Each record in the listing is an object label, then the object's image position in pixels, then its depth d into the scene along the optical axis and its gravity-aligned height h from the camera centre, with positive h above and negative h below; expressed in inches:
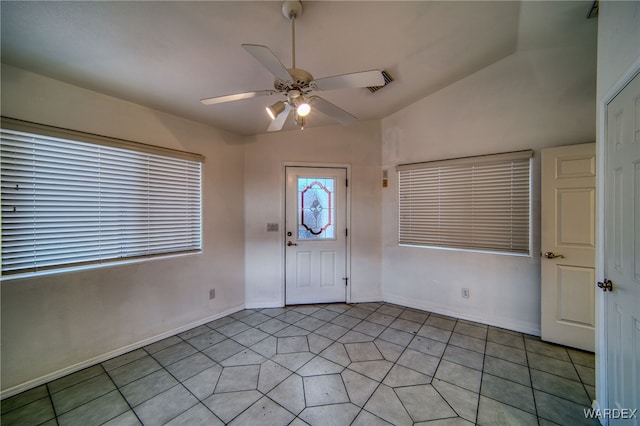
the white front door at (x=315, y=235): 135.9 -13.0
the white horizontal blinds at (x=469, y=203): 103.4 +4.5
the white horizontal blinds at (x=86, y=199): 72.3 +5.4
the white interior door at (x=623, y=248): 47.8 -8.0
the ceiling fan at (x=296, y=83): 51.6 +30.9
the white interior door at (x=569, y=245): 87.4 -12.7
